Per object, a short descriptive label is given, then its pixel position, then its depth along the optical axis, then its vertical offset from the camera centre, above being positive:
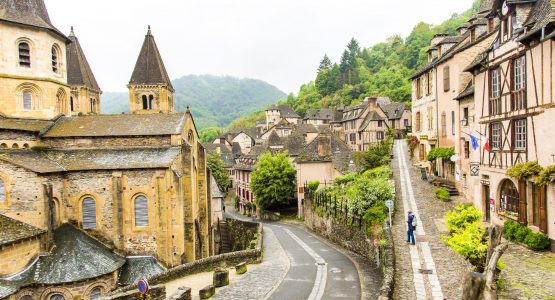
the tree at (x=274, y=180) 47.73 -4.61
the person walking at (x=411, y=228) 18.25 -4.26
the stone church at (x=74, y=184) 21.59 -2.24
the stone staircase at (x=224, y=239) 42.96 -10.58
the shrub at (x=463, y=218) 13.16 -2.76
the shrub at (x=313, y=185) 43.19 -4.81
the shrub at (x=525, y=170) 15.94 -1.45
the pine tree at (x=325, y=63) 147.38 +29.56
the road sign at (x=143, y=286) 15.06 -5.36
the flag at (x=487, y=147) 20.52 -0.57
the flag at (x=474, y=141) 21.70 -0.28
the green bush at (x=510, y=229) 17.58 -4.25
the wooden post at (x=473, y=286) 6.93 -2.67
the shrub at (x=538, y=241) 15.88 -4.35
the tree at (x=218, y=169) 67.00 -4.33
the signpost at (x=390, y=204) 20.01 -3.32
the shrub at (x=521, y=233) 16.86 -4.26
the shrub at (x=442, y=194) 26.22 -3.79
